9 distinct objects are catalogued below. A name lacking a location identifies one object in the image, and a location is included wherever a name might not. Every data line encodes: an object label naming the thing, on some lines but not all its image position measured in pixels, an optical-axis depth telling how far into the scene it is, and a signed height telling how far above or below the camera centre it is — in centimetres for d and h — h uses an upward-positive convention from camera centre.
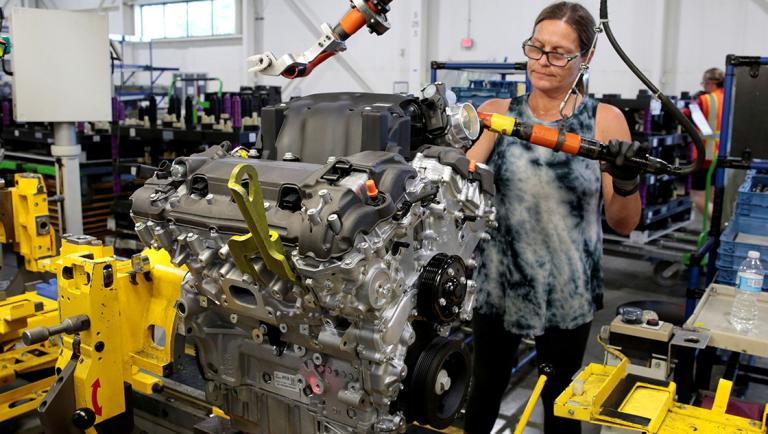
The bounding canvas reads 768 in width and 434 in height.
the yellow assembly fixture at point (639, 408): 166 -70
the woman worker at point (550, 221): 202 -29
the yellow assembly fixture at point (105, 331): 237 -76
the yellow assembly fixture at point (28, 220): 355 -54
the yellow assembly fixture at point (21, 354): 312 -122
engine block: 153 -37
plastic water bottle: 243 -67
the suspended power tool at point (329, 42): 193 +23
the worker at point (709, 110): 619 +16
